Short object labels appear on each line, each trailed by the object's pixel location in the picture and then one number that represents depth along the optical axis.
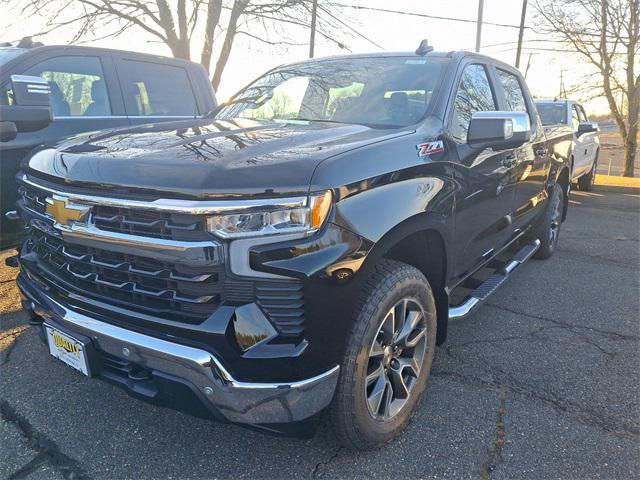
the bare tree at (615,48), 15.04
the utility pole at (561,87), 18.52
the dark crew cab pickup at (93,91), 3.82
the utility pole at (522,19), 18.38
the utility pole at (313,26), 15.54
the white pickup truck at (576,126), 9.40
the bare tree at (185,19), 13.83
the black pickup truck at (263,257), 1.81
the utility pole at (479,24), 16.97
